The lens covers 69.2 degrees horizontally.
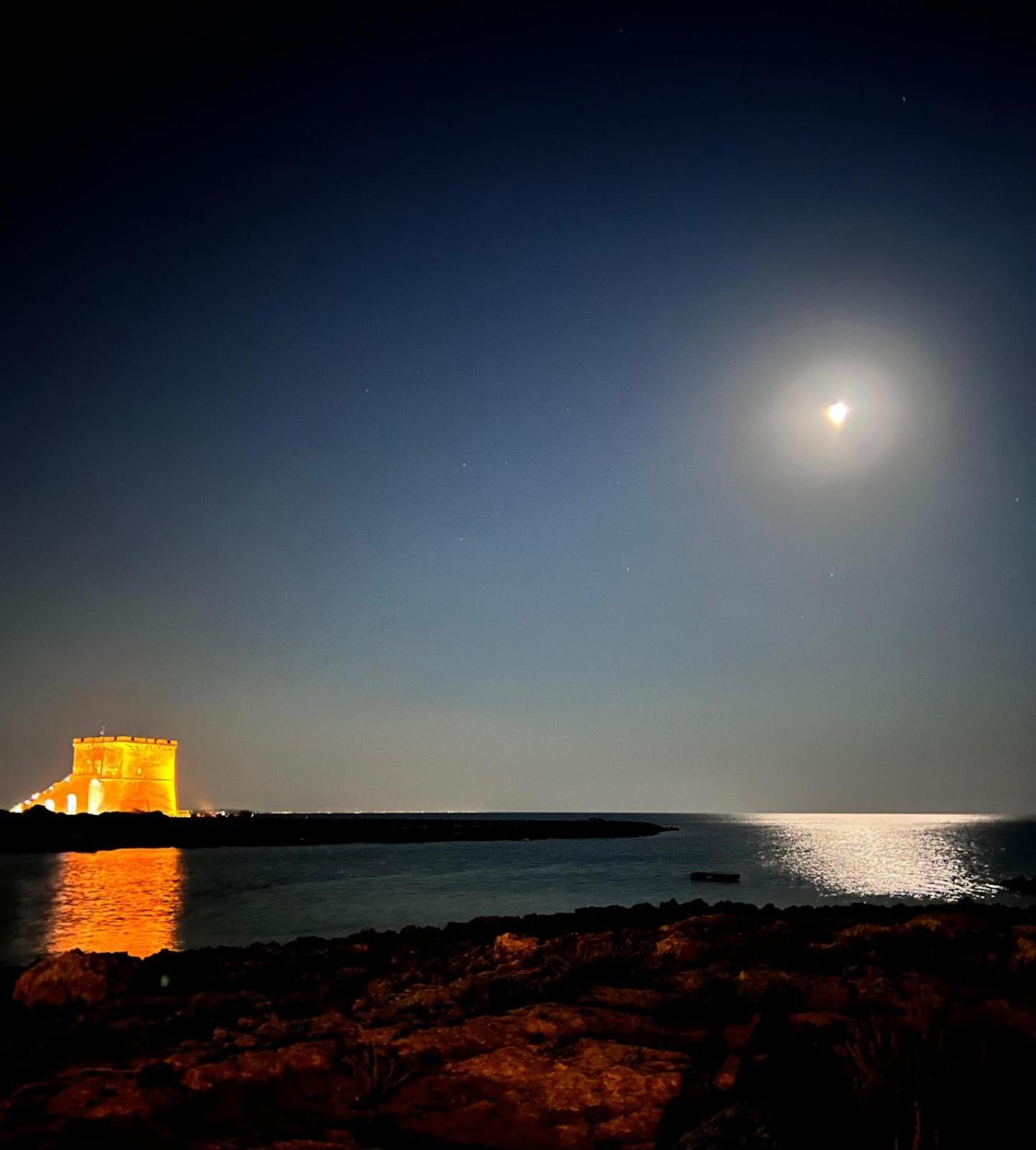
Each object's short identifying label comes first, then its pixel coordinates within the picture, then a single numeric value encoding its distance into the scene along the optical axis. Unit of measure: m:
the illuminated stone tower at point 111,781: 79.38
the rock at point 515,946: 11.85
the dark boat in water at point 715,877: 42.72
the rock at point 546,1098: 5.43
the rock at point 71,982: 10.14
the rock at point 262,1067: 6.38
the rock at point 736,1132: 4.18
